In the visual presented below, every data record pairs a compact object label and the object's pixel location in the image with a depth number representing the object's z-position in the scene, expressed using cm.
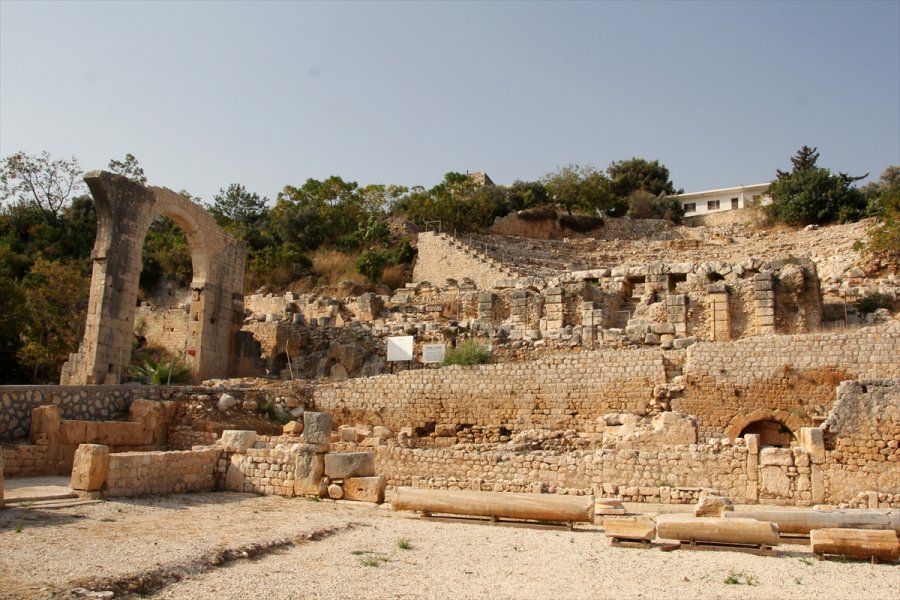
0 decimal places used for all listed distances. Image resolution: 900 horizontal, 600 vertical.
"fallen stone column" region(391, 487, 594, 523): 959
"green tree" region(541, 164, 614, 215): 4616
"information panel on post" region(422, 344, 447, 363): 1941
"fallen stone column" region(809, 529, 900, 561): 818
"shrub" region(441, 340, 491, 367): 1741
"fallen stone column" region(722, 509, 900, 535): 874
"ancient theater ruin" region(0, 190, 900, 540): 1163
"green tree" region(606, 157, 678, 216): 4962
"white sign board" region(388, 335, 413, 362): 2005
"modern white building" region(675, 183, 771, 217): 5441
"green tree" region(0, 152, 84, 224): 3697
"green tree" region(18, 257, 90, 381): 2248
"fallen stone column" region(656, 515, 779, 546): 845
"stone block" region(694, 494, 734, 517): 957
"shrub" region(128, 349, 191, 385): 1755
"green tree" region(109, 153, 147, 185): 3841
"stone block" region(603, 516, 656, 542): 864
